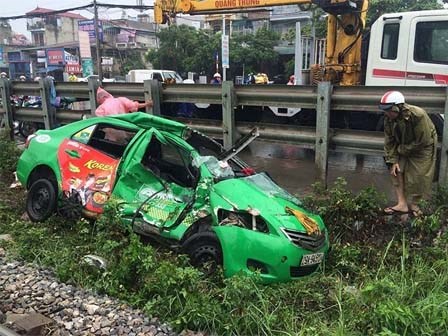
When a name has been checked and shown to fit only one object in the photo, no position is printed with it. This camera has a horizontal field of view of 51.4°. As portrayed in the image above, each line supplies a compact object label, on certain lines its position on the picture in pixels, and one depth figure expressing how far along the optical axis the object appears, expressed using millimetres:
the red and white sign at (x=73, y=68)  41553
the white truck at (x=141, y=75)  24594
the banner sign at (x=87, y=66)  29484
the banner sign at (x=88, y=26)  46794
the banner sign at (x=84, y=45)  30328
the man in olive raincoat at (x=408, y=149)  4938
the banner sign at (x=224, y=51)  21688
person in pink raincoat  6669
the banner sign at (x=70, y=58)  47575
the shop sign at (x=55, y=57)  51419
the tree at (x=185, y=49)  39938
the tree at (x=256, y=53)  38406
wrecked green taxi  3871
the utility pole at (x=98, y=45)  33062
